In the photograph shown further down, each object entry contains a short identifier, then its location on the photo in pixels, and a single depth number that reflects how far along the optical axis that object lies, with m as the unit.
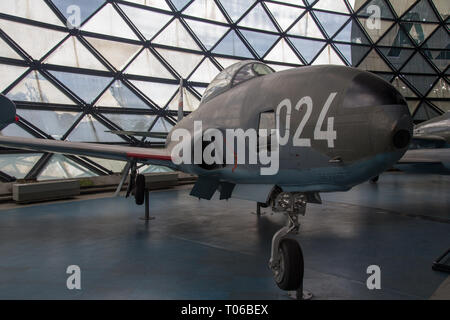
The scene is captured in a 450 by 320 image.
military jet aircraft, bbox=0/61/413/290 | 3.21
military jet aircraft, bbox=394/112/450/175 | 9.30
